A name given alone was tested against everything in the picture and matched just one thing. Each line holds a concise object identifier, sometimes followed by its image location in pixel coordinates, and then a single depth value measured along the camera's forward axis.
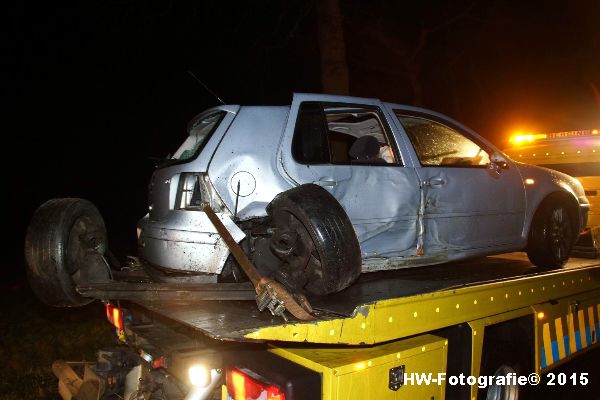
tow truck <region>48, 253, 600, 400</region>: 2.55
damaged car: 2.87
